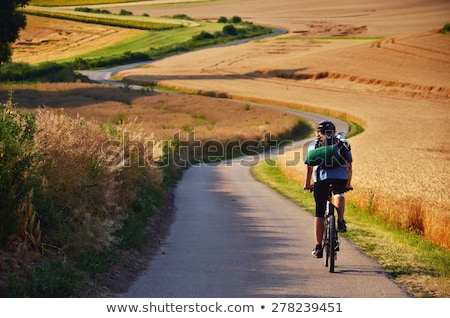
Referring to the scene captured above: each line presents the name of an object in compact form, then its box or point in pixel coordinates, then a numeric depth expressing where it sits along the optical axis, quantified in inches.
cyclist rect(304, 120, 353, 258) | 580.1
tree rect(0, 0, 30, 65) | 3011.8
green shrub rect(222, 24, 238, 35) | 5792.3
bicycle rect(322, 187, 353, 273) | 569.4
